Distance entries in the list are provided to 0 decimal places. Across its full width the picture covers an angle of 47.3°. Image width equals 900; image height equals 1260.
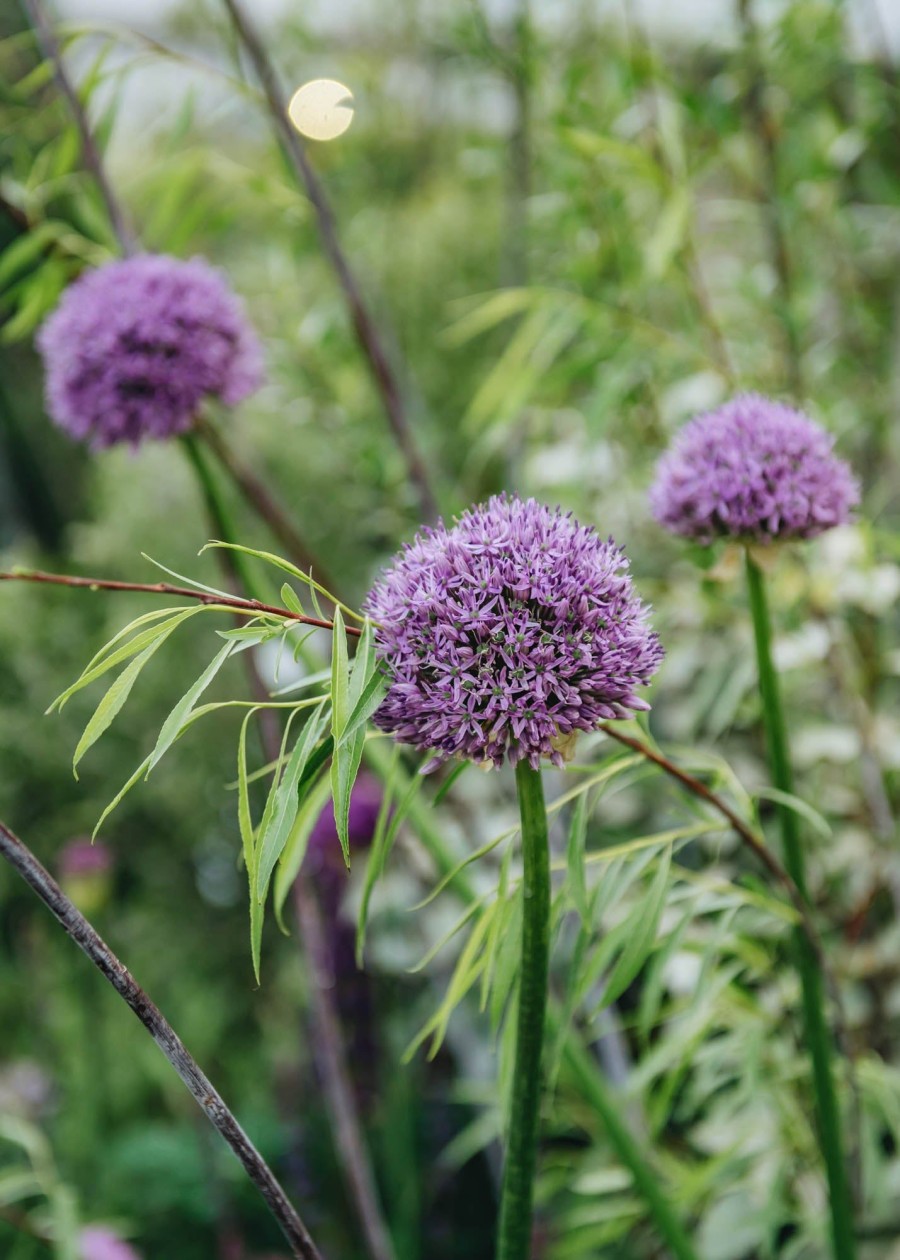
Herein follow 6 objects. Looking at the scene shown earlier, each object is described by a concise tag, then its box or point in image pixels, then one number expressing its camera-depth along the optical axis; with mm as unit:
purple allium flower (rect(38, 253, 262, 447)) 645
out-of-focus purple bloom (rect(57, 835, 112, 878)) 1084
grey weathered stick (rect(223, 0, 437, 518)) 718
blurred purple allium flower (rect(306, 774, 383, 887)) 1124
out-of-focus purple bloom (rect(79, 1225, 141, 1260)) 937
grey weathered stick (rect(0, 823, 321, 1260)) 297
